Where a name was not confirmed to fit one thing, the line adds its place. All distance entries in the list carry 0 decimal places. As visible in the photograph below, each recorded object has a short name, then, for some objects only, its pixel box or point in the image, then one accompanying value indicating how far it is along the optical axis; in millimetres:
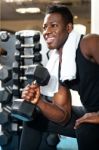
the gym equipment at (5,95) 2700
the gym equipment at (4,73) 2637
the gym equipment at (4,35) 2742
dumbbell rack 2701
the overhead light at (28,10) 8120
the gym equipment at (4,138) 2717
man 1594
